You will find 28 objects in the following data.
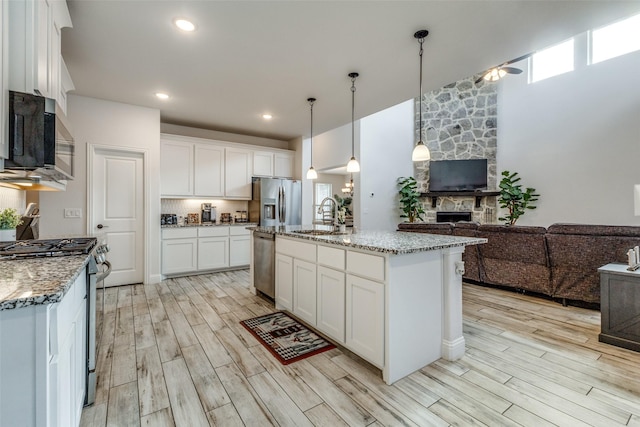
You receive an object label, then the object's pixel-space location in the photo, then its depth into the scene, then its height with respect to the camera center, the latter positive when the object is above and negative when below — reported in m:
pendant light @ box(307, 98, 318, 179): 4.07 +0.57
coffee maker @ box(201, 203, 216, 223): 5.28 -0.01
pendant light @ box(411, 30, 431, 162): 2.77 +0.58
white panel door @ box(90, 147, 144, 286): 4.07 +0.04
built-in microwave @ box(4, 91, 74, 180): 1.42 +0.40
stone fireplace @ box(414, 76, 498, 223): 7.26 +2.15
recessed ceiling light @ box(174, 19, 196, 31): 2.33 +1.53
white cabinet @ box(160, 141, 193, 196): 4.74 +0.73
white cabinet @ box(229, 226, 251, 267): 5.13 -0.60
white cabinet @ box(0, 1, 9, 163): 1.37 +0.63
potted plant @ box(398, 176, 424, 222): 7.49 +0.35
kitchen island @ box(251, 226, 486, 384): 1.93 -0.61
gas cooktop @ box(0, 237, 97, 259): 1.56 -0.22
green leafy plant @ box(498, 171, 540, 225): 6.52 +0.36
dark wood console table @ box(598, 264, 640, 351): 2.32 -0.76
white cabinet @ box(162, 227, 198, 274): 4.55 -0.61
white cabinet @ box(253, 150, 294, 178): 5.63 +0.98
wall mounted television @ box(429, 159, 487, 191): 7.26 +0.99
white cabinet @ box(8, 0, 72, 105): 1.51 +0.90
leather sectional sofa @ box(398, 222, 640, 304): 3.00 -0.48
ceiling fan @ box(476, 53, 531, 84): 5.11 +2.53
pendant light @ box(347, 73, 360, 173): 3.29 +1.55
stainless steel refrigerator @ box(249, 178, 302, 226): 5.33 +0.20
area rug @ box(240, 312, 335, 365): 2.31 -1.11
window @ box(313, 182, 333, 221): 11.10 +0.89
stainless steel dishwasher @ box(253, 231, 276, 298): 3.42 -0.62
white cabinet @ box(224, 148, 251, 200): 5.30 +0.73
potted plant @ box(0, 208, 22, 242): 1.97 -0.09
